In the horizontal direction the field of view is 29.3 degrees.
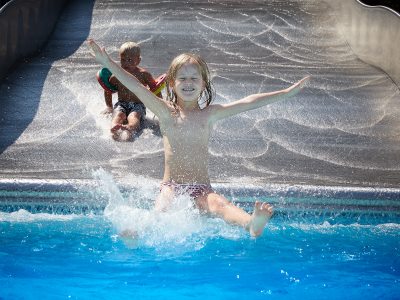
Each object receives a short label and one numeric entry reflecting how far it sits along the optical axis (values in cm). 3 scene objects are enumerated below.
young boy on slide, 659
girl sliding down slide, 450
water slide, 588
